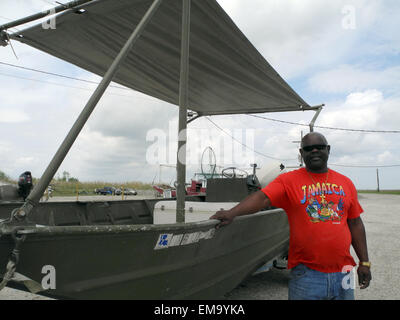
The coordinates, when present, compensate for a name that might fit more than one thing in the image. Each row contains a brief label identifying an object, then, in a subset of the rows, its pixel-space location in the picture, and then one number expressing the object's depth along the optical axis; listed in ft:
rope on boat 6.46
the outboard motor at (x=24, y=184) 23.11
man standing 7.65
